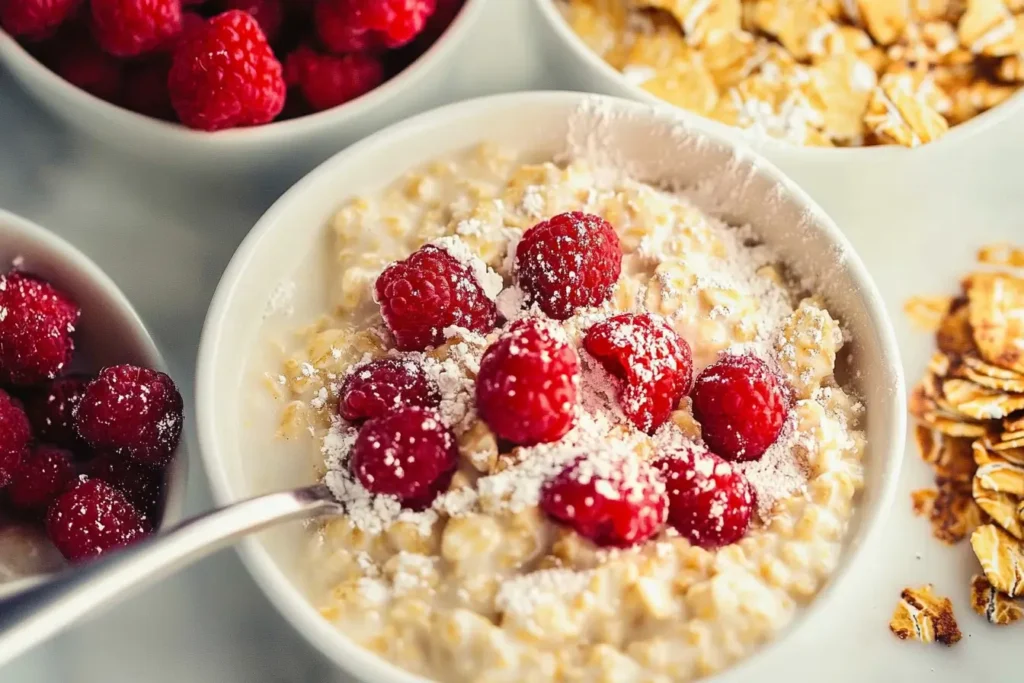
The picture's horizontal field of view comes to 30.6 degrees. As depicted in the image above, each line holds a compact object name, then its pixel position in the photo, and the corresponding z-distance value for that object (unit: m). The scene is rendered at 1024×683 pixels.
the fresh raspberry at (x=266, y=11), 0.40
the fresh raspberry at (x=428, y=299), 0.36
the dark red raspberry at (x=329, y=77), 0.40
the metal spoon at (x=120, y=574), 0.32
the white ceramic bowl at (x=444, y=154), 0.36
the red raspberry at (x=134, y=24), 0.38
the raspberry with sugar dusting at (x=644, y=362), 0.36
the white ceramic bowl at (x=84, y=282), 0.38
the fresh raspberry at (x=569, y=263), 0.37
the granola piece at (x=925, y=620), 0.39
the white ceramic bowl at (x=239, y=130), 0.39
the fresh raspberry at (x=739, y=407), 0.36
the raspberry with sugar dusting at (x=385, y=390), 0.36
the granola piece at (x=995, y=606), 0.39
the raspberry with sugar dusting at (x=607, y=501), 0.34
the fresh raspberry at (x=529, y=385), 0.34
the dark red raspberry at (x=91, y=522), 0.36
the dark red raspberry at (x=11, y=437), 0.37
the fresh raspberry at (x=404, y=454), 0.35
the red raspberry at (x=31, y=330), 0.37
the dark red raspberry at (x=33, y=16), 0.39
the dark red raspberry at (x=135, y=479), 0.38
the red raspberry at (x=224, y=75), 0.38
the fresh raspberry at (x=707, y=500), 0.35
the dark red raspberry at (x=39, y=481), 0.37
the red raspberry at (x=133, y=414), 0.37
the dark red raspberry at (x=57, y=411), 0.38
